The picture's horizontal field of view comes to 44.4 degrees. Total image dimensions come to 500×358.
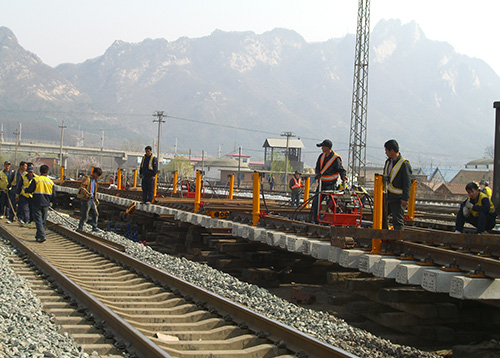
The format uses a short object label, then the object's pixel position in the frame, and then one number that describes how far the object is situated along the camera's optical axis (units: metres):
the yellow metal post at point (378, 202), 8.66
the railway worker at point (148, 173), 16.47
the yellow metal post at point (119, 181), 27.24
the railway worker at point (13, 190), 17.02
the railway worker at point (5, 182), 18.50
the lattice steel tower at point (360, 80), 50.50
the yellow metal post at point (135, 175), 28.91
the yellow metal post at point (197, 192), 14.80
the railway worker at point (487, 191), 11.11
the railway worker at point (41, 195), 13.37
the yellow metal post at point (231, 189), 20.20
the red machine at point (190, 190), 20.62
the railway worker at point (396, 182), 9.04
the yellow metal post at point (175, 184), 23.03
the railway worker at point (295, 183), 21.58
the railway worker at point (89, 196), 15.62
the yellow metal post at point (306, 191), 16.43
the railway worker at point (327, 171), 11.26
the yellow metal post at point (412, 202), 13.28
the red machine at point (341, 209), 10.57
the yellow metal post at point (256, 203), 11.59
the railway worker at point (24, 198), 15.81
